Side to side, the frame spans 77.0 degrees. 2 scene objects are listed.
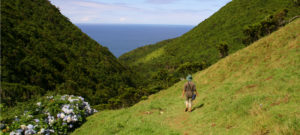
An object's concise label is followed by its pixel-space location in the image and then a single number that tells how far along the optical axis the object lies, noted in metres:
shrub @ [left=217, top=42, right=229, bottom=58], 69.66
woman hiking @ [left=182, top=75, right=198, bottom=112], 12.32
